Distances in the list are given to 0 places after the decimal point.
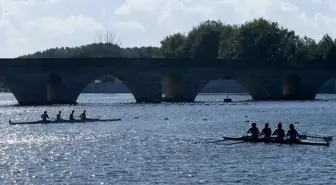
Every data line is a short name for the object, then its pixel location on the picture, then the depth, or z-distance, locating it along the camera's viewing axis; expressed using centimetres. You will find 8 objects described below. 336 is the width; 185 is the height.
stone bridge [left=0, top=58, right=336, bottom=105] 11938
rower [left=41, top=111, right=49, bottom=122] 8506
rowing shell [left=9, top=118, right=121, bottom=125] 8550
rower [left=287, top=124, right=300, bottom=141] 6050
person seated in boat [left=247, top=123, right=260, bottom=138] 6275
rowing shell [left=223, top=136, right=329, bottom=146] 6012
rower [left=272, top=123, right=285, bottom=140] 6106
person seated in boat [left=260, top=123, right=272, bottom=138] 6206
